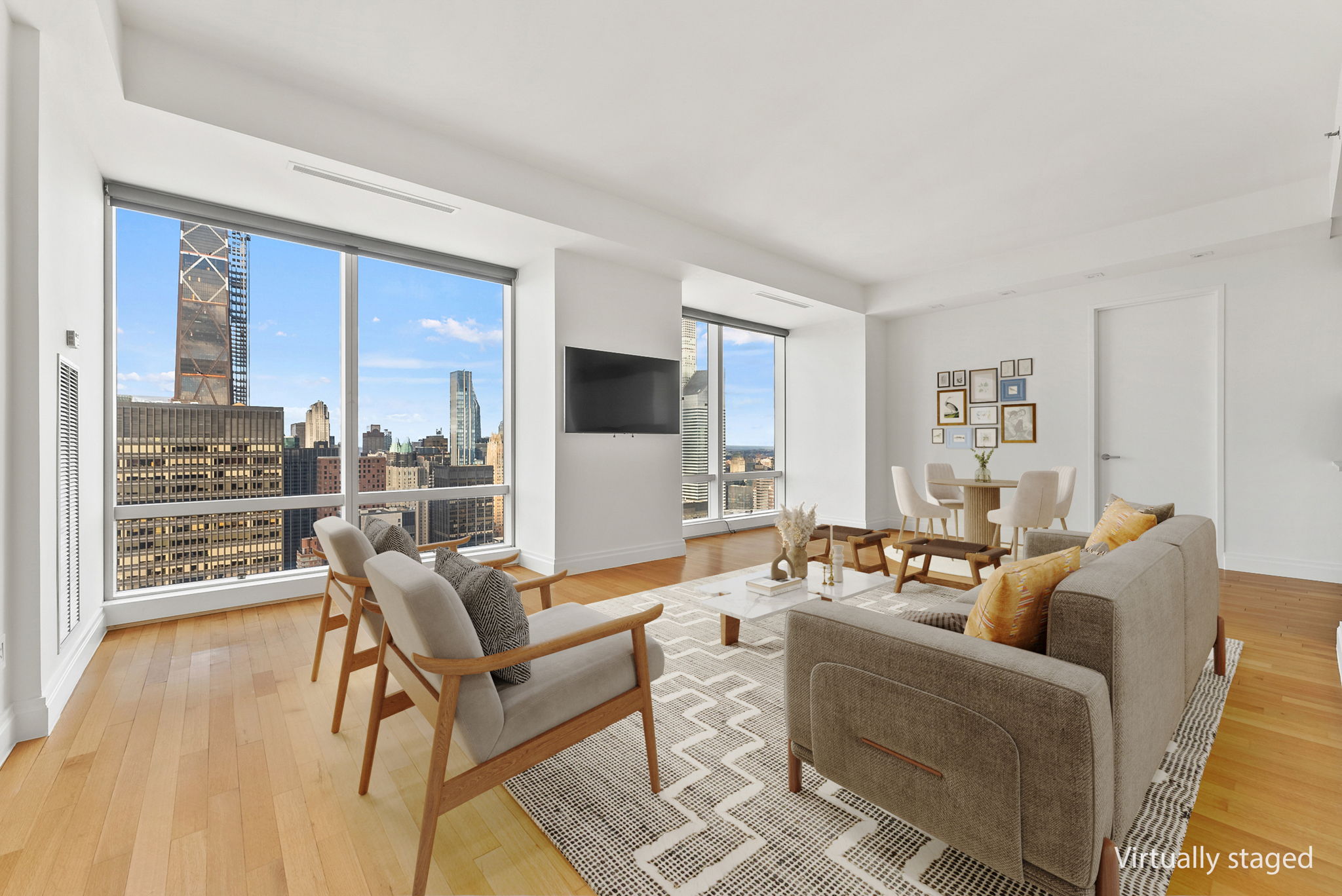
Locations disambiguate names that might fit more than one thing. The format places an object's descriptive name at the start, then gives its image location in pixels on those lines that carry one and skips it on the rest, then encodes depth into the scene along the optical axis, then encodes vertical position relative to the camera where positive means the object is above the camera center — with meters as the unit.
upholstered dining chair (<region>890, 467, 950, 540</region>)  5.48 -0.59
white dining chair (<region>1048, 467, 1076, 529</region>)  5.12 -0.43
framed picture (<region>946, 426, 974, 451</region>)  6.41 +0.07
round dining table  5.25 -0.62
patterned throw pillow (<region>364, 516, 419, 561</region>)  2.13 -0.36
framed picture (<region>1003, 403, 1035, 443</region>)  5.96 +0.23
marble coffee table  2.81 -0.82
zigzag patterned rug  1.43 -1.11
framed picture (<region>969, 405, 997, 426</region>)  6.26 +0.32
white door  4.95 +0.38
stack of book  3.02 -0.77
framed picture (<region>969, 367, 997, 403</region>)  6.27 +0.66
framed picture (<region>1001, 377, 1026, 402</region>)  6.05 +0.59
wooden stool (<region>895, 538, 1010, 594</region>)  3.59 -0.73
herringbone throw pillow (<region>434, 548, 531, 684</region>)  1.55 -0.47
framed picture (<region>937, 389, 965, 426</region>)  6.48 +0.44
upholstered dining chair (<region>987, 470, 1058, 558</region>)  4.69 -0.48
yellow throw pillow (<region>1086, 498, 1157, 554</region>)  2.29 -0.36
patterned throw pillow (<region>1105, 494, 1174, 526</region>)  2.54 -0.31
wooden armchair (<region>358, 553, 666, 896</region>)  1.37 -0.68
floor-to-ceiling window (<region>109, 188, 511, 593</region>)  3.57 +0.38
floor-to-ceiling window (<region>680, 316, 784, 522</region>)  6.89 +0.31
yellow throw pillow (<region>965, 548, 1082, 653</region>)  1.43 -0.42
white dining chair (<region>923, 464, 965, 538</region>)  5.89 -0.53
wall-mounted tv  4.74 +0.47
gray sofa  1.15 -0.65
